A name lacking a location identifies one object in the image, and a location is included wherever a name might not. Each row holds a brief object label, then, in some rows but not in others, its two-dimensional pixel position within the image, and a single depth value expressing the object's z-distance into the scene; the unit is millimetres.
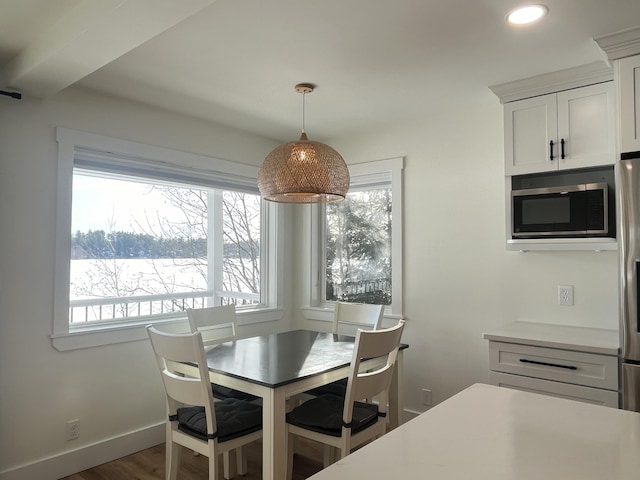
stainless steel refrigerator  2070
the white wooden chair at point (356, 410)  2188
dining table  2023
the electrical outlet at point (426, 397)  3352
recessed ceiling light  1871
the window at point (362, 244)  3582
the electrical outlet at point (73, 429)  2688
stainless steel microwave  2410
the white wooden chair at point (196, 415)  2047
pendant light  2355
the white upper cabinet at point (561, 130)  2449
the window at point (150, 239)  2832
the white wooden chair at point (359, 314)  3227
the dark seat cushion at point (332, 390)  2801
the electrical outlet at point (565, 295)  2773
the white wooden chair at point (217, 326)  2785
